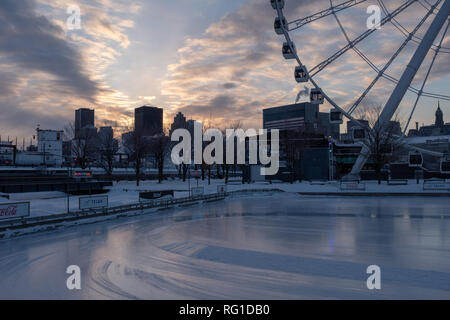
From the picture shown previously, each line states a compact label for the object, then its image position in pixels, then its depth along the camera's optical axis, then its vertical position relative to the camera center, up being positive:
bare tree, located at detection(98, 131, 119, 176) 60.56 +4.16
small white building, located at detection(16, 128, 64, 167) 98.28 +7.90
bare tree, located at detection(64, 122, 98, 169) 63.58 +6.94
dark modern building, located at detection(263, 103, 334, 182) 68.56 +0.80
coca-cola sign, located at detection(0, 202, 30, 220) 15.50 -2.18
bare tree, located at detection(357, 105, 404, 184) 49.16 +3.60
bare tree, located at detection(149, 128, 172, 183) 62.56 +4.32
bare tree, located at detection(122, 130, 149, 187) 58.85 +4.65
